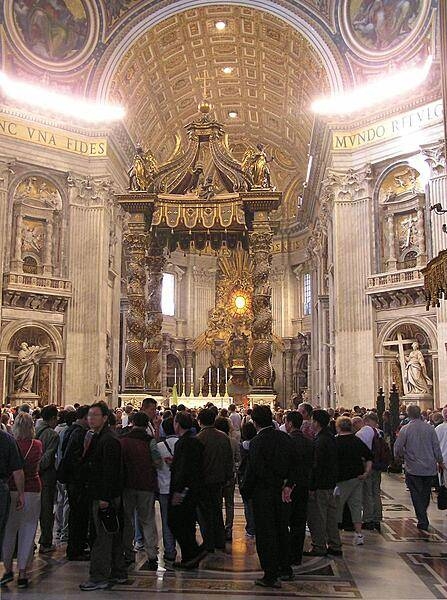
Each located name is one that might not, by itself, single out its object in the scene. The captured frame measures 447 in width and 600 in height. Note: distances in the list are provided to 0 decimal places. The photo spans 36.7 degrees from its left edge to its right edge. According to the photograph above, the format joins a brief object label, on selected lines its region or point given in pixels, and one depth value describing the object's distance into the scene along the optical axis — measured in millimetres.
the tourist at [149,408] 6344
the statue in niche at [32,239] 18562
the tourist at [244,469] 6962
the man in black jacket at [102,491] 4957
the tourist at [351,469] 6508
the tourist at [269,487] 5062
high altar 13961
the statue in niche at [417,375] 16625
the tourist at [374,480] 7348
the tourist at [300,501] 5659
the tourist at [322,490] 6090
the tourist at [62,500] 6609
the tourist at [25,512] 5059
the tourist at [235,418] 10243
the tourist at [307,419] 7074
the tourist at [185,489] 5512
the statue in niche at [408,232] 17828
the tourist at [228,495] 6641
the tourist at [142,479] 5523
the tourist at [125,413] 11325
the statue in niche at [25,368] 17875
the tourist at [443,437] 7598
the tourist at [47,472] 6199
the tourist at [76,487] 5672
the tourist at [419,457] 7161
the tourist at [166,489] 5863
